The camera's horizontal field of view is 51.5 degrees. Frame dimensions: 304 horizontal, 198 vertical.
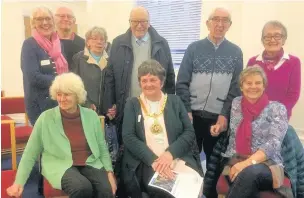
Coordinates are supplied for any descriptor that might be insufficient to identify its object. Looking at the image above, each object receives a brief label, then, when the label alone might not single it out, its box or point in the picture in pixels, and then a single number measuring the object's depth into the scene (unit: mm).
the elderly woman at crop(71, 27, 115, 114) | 2555
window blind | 4461
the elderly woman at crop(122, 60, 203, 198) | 2002
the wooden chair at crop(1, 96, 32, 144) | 3410
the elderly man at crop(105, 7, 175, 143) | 2438
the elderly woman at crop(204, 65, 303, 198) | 1900
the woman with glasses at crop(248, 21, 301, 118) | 2277
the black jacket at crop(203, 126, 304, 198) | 2107
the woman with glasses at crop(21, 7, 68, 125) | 2367
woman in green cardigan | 1963
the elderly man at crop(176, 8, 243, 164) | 2361
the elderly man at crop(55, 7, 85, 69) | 2888
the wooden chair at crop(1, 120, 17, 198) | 2081
